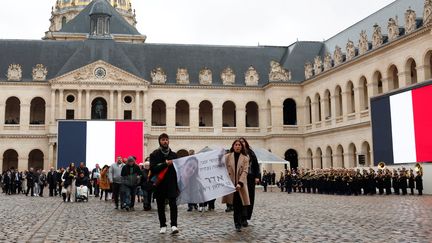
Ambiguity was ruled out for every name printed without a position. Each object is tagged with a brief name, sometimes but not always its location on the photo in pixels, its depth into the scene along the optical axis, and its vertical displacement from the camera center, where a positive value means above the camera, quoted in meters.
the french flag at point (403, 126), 28.11 +2.77
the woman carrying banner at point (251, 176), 12.95 +0.03
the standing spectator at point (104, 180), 24.44 -0.01
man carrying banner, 11.25 -0.05
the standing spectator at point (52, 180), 30.06 +0.04
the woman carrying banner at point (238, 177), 11.80 +0.01
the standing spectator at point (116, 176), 19.73 +0.14
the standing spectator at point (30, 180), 31.39 +0.03
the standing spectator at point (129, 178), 18.55 +0.04
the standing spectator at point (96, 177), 29.45 +0.16
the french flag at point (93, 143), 40.78 +2.86
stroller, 24.48 -0.63
